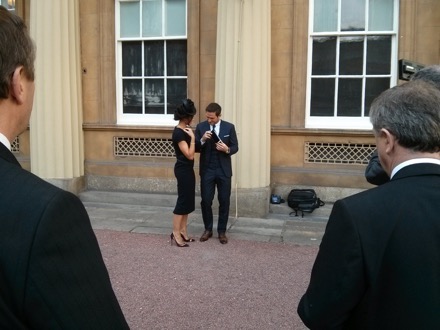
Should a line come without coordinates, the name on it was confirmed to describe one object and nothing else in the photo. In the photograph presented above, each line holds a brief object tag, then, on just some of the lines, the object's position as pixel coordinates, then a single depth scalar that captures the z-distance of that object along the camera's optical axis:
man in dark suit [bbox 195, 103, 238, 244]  6.15
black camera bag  7.68
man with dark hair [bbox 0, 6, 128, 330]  0.99
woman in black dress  5.79
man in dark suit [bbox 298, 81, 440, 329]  1.41
